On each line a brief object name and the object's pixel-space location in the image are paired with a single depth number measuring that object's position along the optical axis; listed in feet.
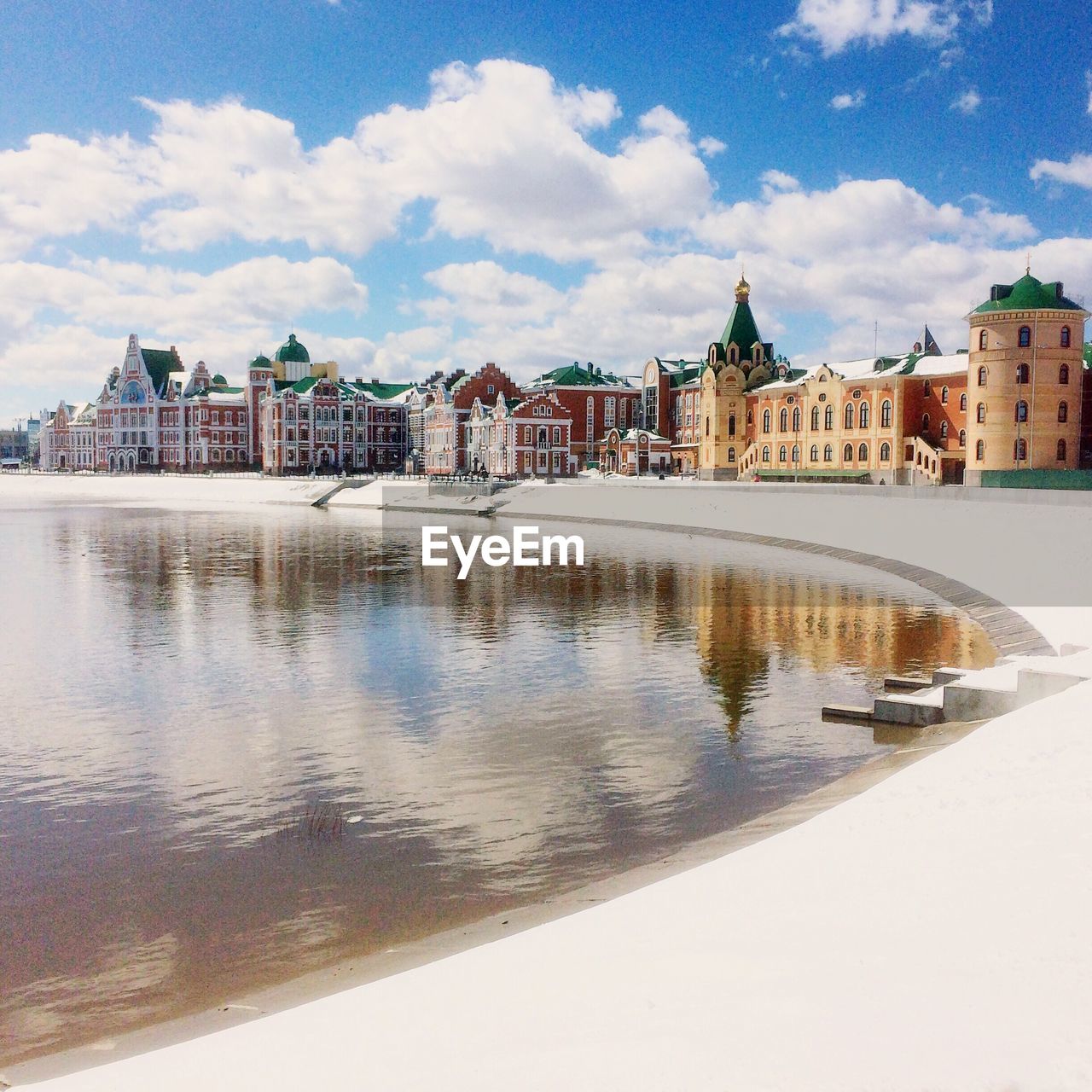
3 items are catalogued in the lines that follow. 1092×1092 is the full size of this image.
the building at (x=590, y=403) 403.34
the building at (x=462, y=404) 418.51
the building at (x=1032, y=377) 238.48
